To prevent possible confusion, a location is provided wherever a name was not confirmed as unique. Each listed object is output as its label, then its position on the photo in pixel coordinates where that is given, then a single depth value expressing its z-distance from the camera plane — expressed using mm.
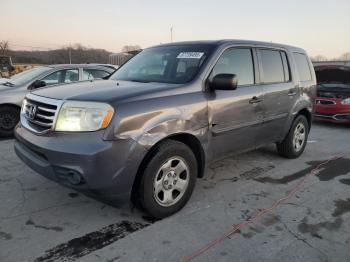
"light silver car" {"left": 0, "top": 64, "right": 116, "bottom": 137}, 6645
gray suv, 2783
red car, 8641
